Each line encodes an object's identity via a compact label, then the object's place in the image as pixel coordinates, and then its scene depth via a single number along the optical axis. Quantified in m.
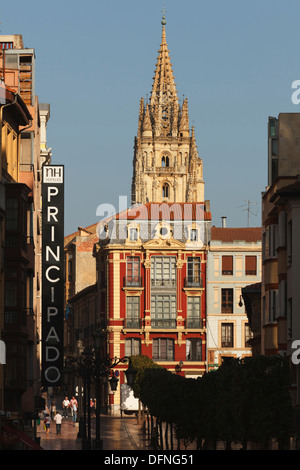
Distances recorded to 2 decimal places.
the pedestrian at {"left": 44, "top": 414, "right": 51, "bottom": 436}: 89.79
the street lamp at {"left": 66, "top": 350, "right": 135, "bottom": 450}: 59.25
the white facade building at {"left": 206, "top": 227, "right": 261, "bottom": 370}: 123.94
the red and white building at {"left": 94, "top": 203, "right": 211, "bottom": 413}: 123.56
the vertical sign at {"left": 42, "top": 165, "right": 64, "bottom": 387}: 70.19
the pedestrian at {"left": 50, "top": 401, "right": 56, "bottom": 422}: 106.68
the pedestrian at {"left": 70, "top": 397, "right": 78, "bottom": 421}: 110.44
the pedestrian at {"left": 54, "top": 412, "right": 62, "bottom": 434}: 87.19
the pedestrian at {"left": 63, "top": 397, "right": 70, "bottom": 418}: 114.44
